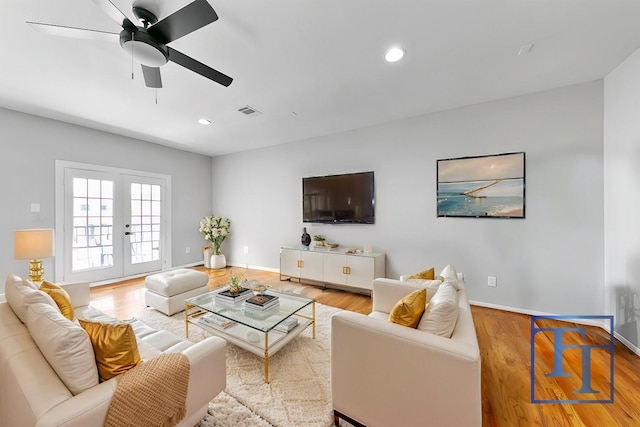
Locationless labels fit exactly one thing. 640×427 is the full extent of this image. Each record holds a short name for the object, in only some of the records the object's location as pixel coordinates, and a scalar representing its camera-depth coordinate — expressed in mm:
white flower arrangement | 5387
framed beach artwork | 2963
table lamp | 2428
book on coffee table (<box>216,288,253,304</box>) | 2332
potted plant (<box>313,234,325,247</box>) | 4281
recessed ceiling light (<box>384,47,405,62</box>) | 2096
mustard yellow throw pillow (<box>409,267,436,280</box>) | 2472
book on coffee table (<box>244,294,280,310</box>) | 2166
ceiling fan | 1405
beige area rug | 1532
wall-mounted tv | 3955
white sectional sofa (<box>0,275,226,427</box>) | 893
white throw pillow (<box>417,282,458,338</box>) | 1340
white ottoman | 2883
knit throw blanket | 999
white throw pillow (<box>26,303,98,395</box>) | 1012
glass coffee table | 1931
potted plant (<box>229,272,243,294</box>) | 2416
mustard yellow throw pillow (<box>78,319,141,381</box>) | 1111
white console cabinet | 3594
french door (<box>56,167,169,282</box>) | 3865
